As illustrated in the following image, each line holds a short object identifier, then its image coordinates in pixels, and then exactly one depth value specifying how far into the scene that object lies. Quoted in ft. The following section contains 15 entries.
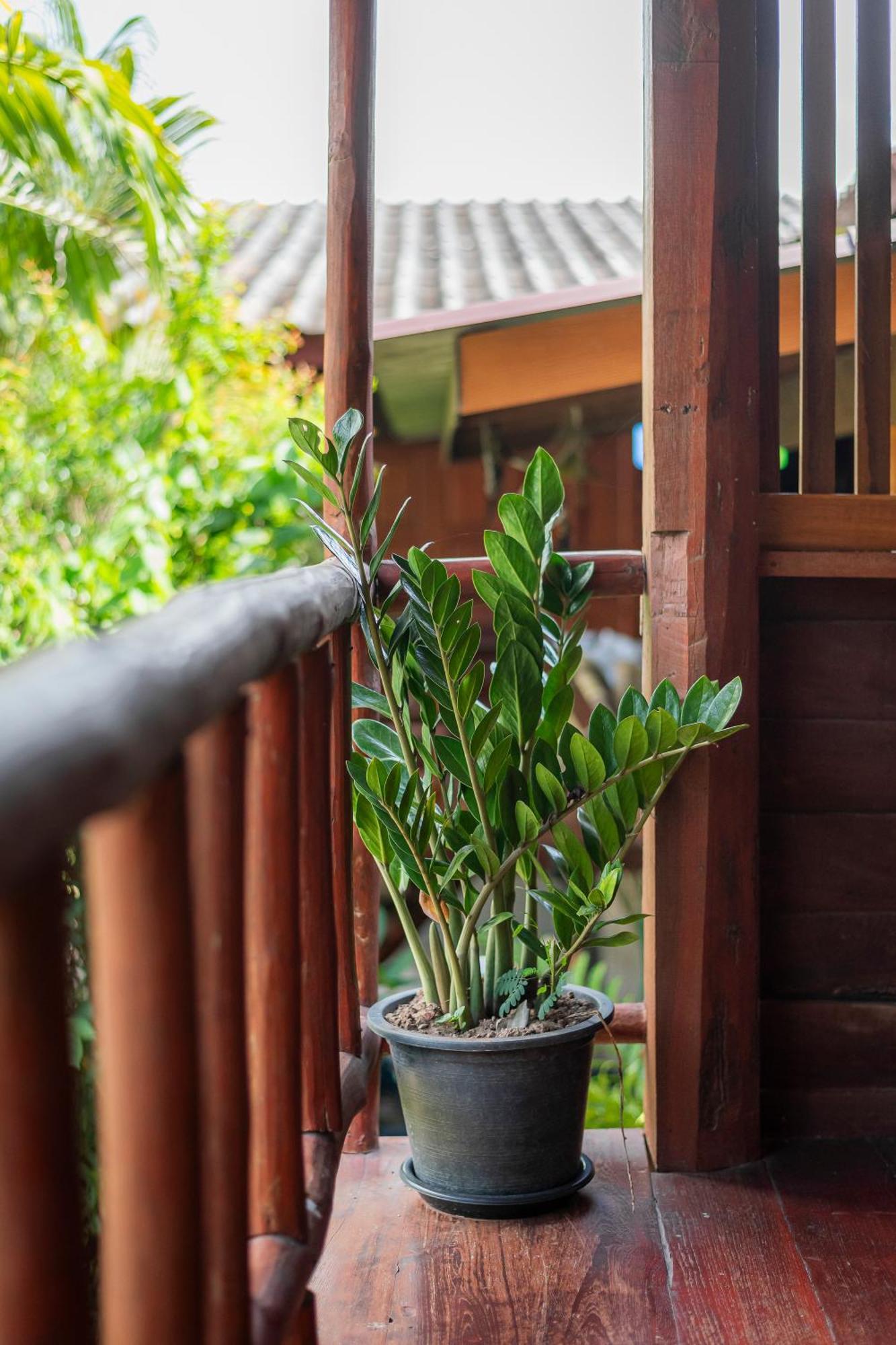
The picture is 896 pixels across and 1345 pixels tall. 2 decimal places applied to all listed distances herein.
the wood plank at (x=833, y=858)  6.01
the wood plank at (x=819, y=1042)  5.97
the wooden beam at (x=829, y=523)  5.77
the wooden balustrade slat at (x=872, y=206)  5.90
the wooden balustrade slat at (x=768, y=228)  5.74
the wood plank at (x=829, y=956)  6.00
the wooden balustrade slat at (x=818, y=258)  5.83
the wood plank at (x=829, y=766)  6.00
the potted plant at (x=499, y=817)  5.05
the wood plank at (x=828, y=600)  5.99
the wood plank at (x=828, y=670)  5.99
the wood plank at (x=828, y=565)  5.77
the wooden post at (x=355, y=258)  5.80
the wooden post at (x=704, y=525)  5.55
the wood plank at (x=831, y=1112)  5.97
